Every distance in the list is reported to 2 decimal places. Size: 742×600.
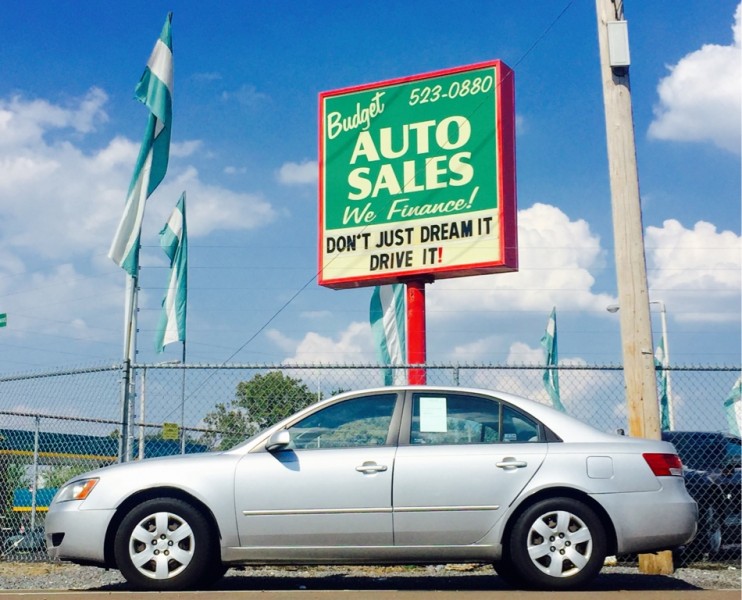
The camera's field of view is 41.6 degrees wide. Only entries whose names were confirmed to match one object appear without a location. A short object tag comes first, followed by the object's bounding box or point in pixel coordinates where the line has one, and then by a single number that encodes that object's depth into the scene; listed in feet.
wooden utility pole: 29.37
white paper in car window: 23.47
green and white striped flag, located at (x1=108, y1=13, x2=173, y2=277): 43.86
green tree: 32.42
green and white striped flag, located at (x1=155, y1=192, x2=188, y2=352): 66.90
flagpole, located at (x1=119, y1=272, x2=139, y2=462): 31.24
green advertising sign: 46.50
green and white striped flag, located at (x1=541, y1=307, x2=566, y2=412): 84.98
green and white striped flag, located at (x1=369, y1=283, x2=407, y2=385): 66.08
